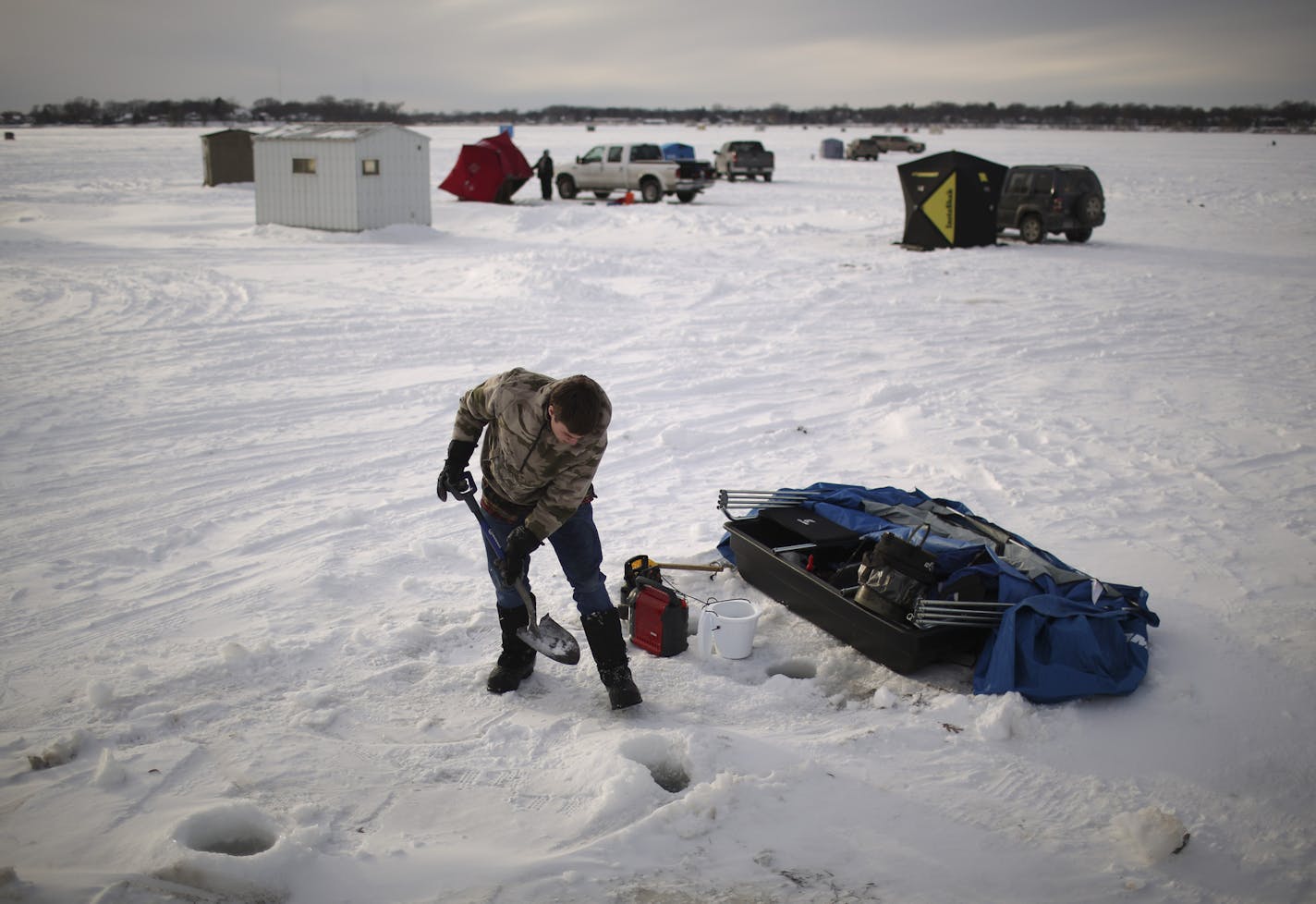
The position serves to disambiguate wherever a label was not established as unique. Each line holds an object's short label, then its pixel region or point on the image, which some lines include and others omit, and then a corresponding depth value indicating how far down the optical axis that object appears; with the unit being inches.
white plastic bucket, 173.9
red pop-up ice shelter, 918.4
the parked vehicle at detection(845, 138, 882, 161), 1840.6
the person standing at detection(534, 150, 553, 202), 995.3
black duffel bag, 167.3
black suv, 675.4
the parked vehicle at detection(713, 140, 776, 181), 1270.9
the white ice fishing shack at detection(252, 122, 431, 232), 684.7
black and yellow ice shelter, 656.4
